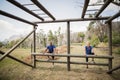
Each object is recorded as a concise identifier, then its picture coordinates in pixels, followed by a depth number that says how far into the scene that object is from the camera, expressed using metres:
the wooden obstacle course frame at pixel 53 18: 2.25
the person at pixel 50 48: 4.41
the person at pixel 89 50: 4.00
